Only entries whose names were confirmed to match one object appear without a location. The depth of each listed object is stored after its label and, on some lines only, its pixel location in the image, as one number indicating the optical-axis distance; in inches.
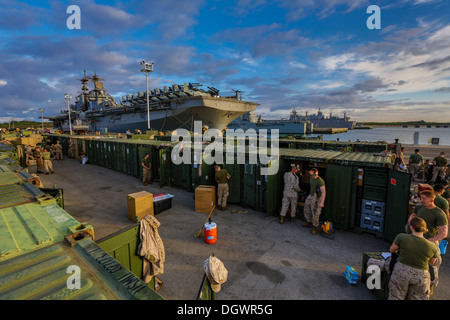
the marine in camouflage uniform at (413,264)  142.9
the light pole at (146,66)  1068.5
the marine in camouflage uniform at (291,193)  327.9
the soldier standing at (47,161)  672.2
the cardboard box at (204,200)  381.1
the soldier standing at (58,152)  968.3
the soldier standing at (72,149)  1035.3
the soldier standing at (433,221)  179.3
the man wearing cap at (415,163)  597.4
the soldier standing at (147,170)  539.8
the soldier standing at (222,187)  386.9
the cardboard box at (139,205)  338.6
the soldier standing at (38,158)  707.4
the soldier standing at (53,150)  978.5
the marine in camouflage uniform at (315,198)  297.1
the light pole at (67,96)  1651.2
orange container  276.4
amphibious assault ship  1505.9
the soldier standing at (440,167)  551.9
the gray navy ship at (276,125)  3690.9
